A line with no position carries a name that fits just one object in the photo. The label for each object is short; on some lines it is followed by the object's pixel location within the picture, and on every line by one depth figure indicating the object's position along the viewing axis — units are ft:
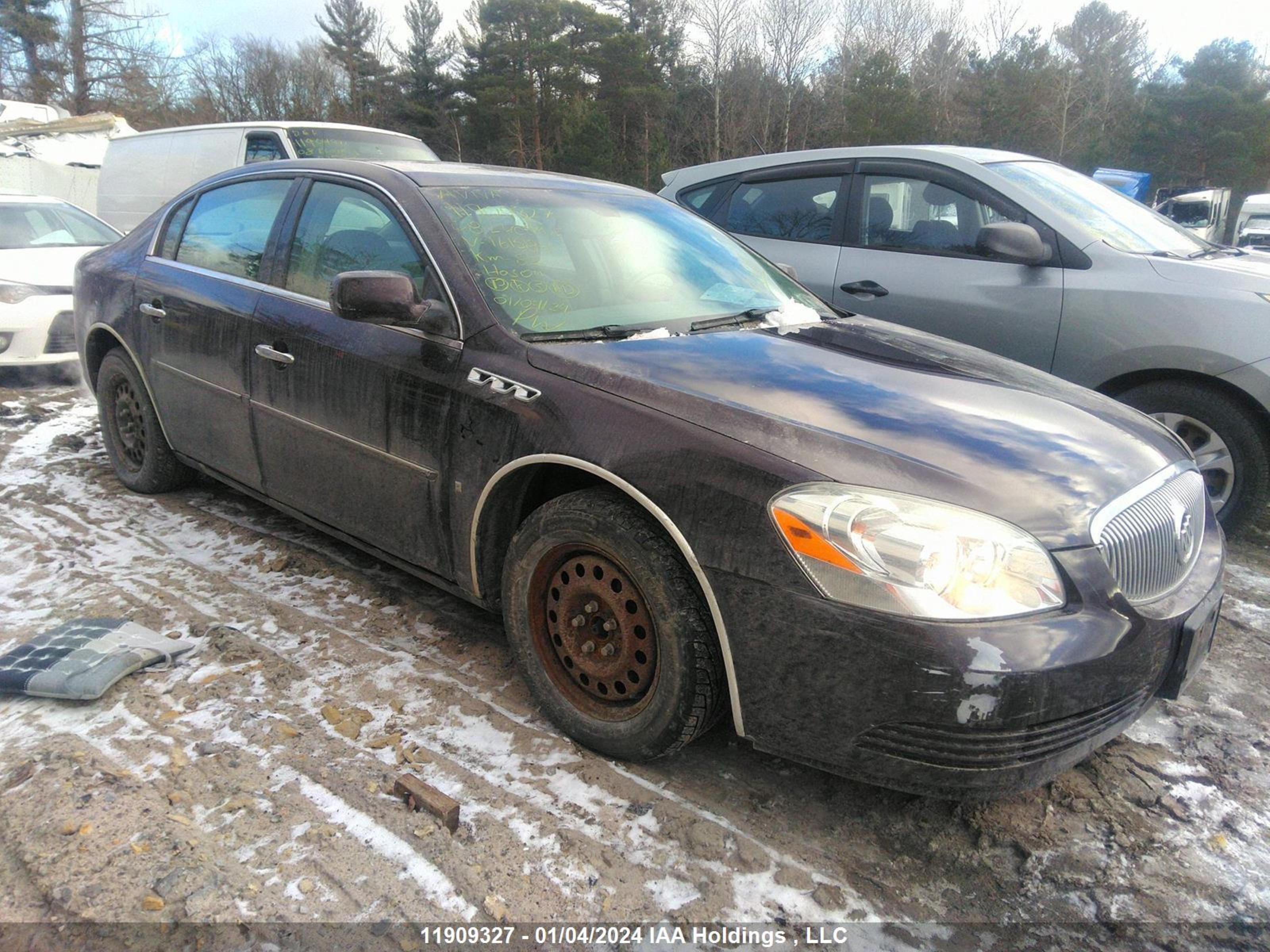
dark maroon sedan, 6.39
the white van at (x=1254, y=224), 68.44
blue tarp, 78.95
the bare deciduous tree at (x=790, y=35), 122.01
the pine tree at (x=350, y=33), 141.90
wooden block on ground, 7.33
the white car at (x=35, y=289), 22.24
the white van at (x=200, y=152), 31.60
